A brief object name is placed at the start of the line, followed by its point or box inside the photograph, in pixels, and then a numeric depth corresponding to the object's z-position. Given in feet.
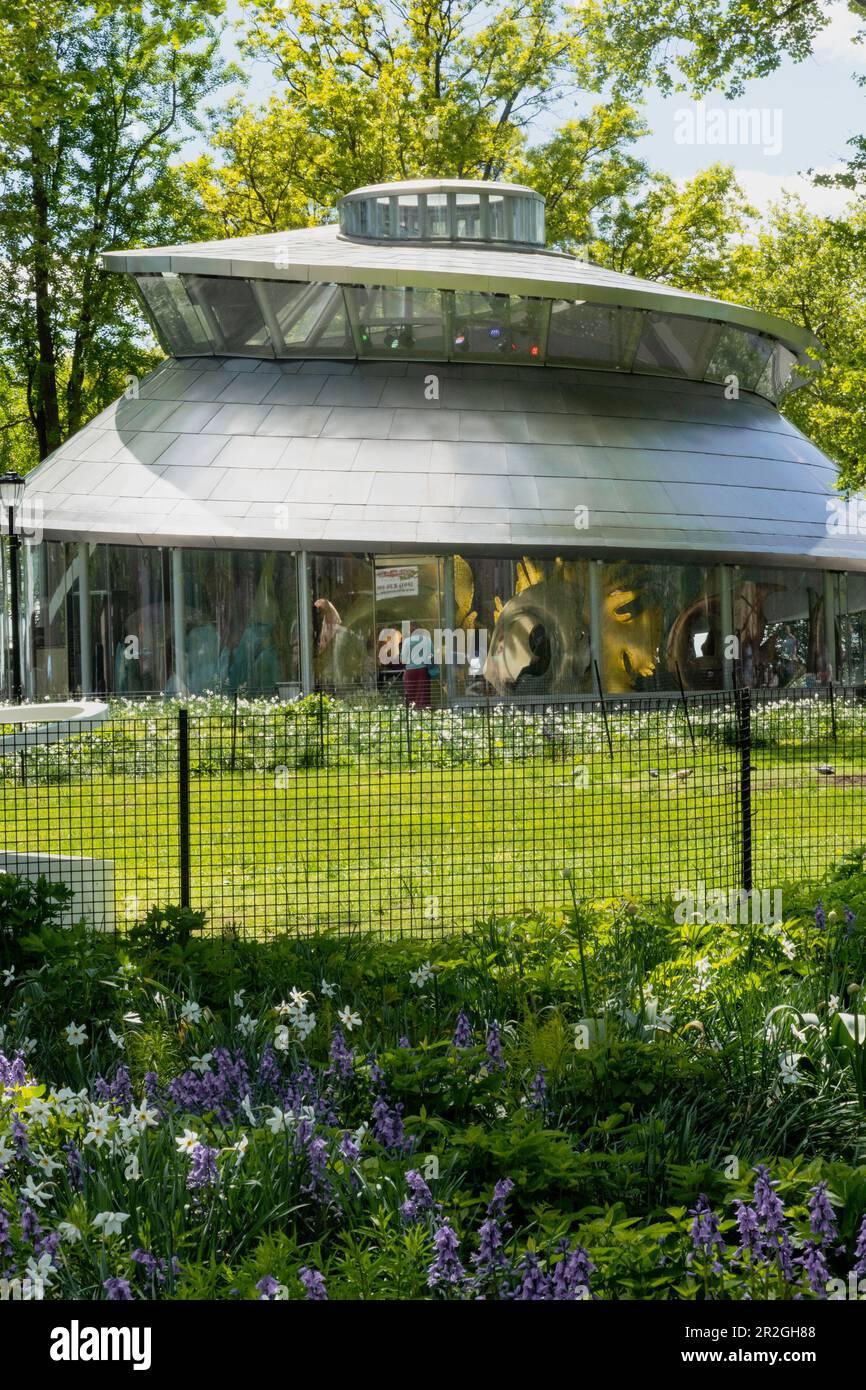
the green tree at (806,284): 141.69
